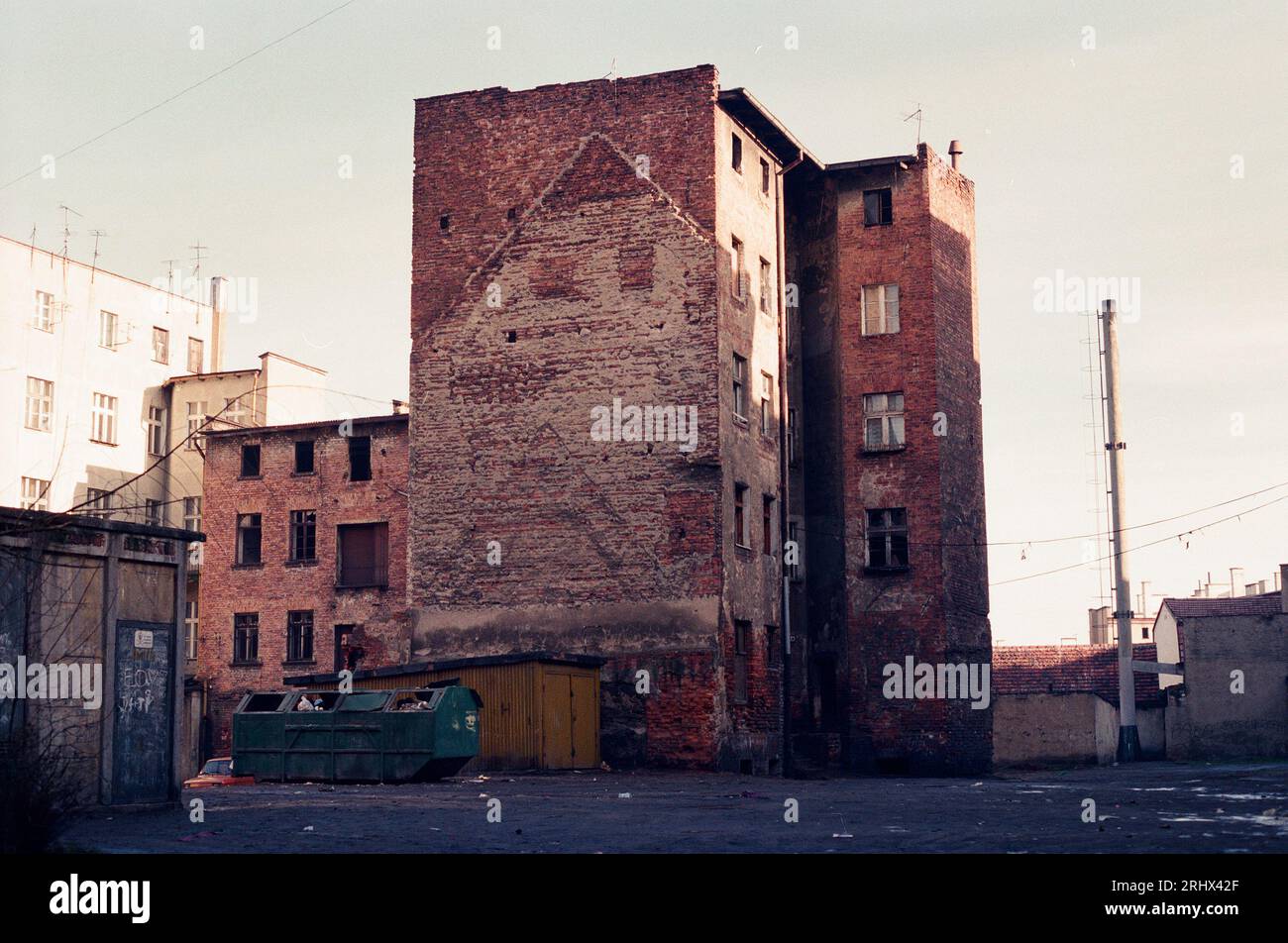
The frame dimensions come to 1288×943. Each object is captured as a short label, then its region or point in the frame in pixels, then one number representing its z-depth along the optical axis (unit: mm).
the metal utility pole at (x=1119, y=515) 46219
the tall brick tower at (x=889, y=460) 36906
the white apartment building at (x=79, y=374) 52562
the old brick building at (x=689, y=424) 32750
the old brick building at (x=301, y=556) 43500
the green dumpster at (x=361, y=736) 25734
